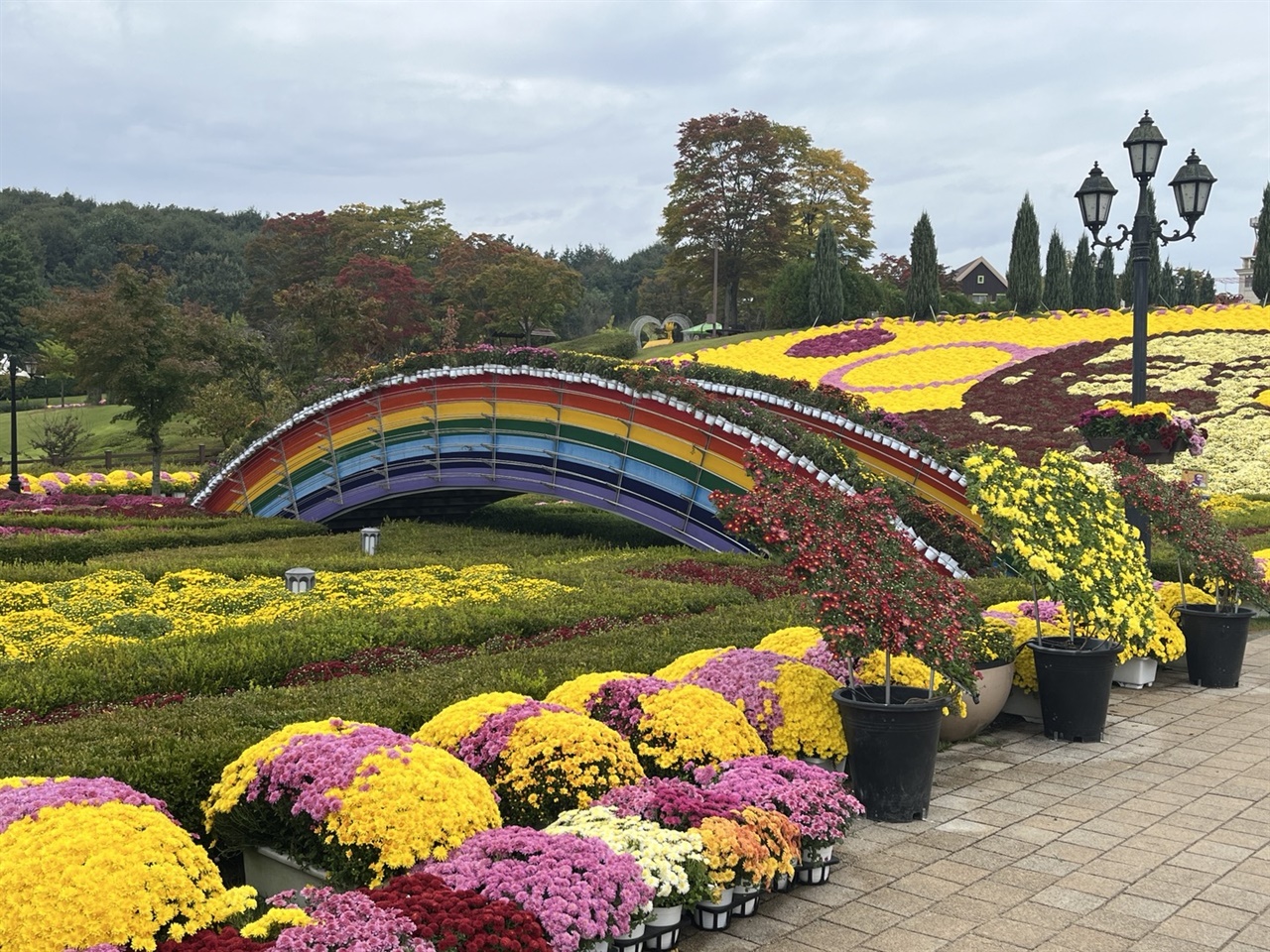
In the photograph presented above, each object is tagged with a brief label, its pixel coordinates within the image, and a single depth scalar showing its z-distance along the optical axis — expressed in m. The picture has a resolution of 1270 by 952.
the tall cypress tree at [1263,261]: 40.16
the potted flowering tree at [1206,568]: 9.12
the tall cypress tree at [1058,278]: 49.19
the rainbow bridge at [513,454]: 15.17
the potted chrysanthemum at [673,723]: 5.77
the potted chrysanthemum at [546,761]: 5.14
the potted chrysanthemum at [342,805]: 4.39
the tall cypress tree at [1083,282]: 48.91
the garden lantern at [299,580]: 11.02
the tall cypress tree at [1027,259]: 47.16
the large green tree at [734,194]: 54.41
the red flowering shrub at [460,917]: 3.60
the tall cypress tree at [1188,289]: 63.44
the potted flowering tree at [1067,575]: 7.42
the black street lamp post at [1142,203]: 10.88
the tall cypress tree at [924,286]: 46.53
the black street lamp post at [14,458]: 25.14
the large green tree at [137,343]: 26.17
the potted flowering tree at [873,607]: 5.95
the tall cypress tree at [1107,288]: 48.88
